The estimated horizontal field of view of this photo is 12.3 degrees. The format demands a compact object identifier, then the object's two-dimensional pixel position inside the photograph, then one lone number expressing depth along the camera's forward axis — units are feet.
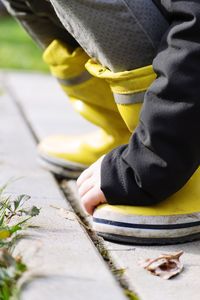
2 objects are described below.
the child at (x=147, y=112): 4.59
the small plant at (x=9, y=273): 3.96
